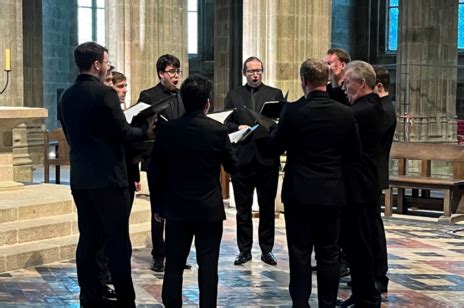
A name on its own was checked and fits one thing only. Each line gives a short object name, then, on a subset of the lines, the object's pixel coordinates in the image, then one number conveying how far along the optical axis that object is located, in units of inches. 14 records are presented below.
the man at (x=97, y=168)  206.1
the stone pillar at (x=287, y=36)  420.5
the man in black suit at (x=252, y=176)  283.4
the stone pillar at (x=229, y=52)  823.7
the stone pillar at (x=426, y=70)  735.7
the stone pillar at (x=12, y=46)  496.4
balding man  217.3
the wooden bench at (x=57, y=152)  506.9
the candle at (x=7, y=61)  398.1
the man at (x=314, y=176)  200.7
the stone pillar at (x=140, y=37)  482.9
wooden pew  410.3
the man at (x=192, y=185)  196.4
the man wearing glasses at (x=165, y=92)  266.1
